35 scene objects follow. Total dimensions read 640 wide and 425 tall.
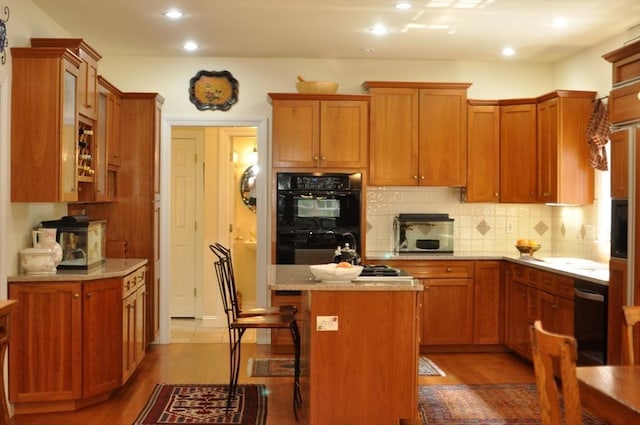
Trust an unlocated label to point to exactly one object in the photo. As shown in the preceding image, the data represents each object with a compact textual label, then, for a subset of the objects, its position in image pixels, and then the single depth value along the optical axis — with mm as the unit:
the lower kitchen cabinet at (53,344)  3943
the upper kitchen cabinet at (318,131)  5656
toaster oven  5992
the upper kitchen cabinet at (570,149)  5395
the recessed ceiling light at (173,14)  4559
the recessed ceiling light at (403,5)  4317
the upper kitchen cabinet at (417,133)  5781
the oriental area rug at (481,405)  3945
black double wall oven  5609
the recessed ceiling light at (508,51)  5660
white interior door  7398
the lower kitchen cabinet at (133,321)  4395
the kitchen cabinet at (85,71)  4250
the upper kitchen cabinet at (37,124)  3985
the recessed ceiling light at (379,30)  4941
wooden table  1960
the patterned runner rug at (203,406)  3943
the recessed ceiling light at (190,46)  5488
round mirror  7898
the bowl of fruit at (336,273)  3500
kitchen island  3484
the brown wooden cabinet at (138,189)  5641
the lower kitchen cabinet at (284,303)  5613
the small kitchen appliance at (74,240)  4363
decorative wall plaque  6016
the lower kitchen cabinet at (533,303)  4625
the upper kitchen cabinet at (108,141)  4961
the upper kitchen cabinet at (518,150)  5789
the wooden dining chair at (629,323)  2633
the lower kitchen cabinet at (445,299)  5621
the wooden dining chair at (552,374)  1905
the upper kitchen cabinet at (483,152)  5906
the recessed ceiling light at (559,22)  4680
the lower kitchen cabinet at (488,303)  5680
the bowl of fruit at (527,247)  5535
